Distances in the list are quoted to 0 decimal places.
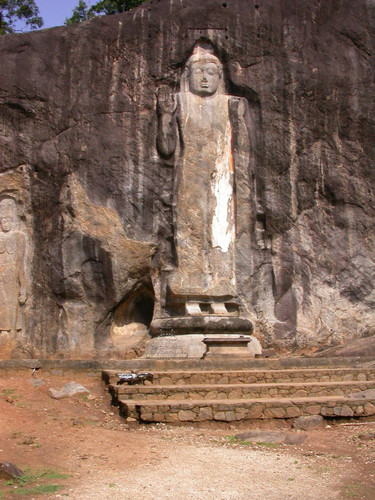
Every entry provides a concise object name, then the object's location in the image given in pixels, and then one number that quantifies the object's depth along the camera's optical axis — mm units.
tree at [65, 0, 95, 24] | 20125
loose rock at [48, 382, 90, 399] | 8531
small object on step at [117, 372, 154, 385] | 8258
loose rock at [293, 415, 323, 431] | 7484
